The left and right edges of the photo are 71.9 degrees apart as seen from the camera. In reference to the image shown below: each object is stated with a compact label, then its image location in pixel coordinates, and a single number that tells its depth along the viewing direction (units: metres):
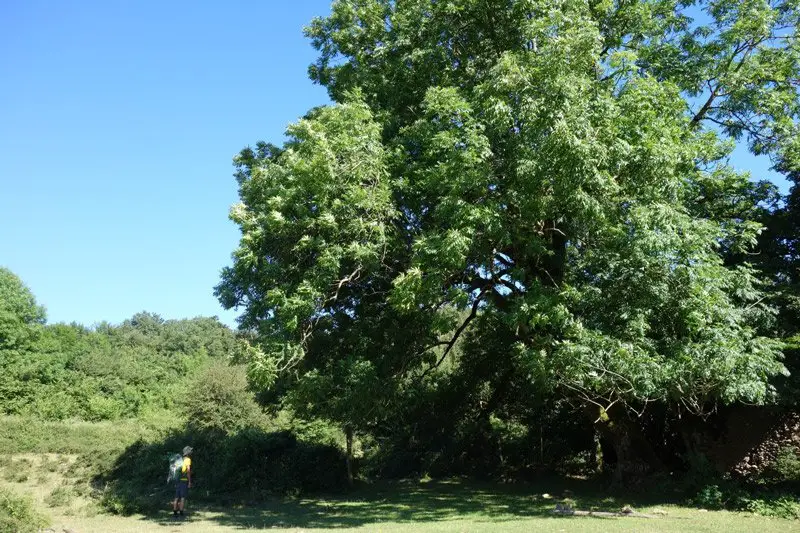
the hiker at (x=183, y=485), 13.98
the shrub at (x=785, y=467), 13.04
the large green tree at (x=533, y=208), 10.56
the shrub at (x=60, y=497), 15.84
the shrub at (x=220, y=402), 25.14
